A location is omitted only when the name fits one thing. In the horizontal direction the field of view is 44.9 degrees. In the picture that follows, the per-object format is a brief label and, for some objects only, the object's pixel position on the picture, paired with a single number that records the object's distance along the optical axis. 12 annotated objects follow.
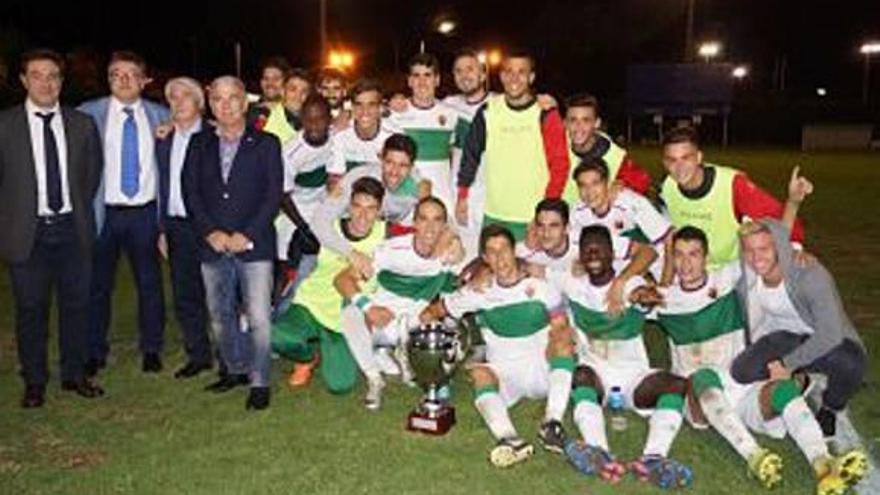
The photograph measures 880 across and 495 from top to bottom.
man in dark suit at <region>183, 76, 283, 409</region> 6.83
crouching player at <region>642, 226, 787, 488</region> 6.15
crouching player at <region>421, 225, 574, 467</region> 6.49
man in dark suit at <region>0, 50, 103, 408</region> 6.63
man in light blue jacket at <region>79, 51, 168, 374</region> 7.34
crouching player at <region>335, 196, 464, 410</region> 7.14
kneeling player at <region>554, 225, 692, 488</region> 5.65
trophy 6.26
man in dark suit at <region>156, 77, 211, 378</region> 7.30
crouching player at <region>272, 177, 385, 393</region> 7.23
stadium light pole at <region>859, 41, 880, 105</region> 58.31
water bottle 6.44
